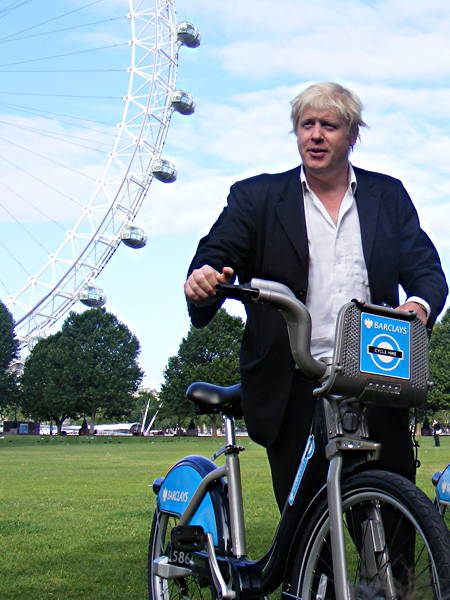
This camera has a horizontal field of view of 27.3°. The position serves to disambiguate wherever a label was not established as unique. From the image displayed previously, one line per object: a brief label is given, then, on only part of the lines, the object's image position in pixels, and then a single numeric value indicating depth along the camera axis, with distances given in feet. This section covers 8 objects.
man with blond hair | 10.89
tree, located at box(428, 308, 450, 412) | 260.21
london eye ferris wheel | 150.10
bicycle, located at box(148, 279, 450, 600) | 8.30
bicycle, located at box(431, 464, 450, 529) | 15.79
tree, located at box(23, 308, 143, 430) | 250.16
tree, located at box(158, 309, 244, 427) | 234.58
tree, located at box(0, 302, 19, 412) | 223.92
